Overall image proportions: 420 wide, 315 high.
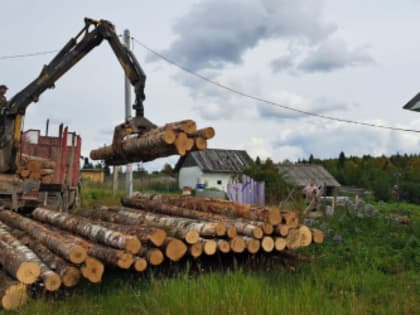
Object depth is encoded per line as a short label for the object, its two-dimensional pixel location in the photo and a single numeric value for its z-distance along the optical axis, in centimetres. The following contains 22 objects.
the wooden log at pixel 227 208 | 853
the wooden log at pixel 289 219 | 854
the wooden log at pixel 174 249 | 746
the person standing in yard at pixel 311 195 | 1622
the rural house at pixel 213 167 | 4712
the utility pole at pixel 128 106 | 1790
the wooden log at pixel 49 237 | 688
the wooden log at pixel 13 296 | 636
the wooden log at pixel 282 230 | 841
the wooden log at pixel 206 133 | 823
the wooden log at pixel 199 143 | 823
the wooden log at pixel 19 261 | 660
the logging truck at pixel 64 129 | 971
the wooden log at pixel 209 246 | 770
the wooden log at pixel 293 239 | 848
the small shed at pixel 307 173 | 4453
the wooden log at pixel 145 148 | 805
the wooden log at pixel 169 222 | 799
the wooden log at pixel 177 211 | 803
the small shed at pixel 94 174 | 3759
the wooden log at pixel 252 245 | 809
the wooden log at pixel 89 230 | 723
